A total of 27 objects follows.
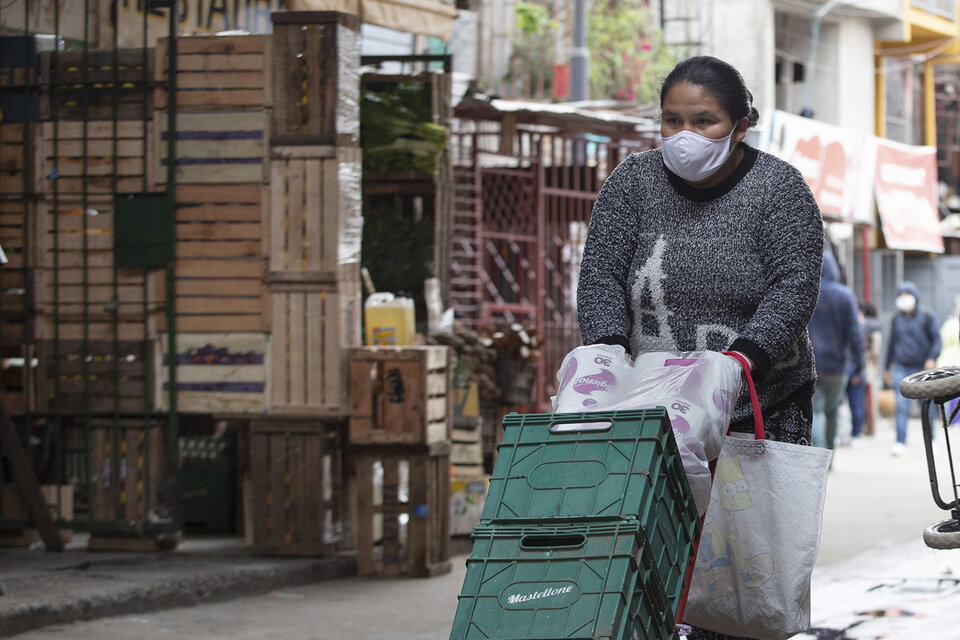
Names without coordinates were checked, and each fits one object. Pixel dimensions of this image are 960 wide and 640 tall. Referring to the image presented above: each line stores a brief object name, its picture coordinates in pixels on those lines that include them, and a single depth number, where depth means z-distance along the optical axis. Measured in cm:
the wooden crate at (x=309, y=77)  1542
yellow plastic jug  1592
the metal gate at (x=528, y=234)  2786
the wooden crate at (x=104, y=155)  1584
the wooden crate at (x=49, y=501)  1584
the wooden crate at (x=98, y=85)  1582
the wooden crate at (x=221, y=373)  1552
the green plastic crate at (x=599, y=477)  605
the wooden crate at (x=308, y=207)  1541
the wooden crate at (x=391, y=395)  1538
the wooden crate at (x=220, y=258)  1556
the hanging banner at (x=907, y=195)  4559
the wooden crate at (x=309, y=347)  1542
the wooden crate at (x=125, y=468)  1572
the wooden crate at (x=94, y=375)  1580
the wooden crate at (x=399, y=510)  1548
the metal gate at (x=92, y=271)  1574
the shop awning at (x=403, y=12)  1995
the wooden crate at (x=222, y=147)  1556
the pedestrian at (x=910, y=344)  3283
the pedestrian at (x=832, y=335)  2644
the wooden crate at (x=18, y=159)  1600
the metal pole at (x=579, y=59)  3184
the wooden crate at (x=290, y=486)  1544
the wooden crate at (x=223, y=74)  1559
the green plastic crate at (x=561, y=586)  573
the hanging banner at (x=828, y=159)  4016
